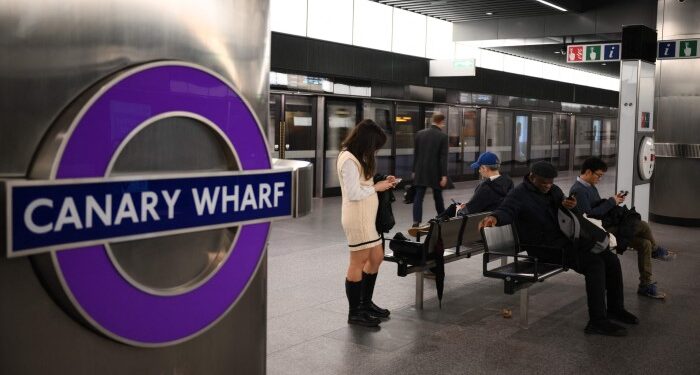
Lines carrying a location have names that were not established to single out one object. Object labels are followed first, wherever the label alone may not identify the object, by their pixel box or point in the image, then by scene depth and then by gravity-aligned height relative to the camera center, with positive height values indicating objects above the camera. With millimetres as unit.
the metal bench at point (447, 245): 6035 -1033
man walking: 11070 -498
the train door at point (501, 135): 22192 -101
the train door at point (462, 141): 20359 -287
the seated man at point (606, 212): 6957 -739
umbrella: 6070 -1138
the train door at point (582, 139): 28386 -222
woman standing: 5512 -562
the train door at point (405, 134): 17719 -100
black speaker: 9953 +1256
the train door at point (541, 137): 24984 -157
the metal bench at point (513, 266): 5672 -1104
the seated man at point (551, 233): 5898 -835
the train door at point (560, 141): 26484 -300
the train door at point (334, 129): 15492 -15
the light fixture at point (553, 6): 14855 +2653
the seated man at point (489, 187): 7117 -536
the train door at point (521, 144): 23778 -393
